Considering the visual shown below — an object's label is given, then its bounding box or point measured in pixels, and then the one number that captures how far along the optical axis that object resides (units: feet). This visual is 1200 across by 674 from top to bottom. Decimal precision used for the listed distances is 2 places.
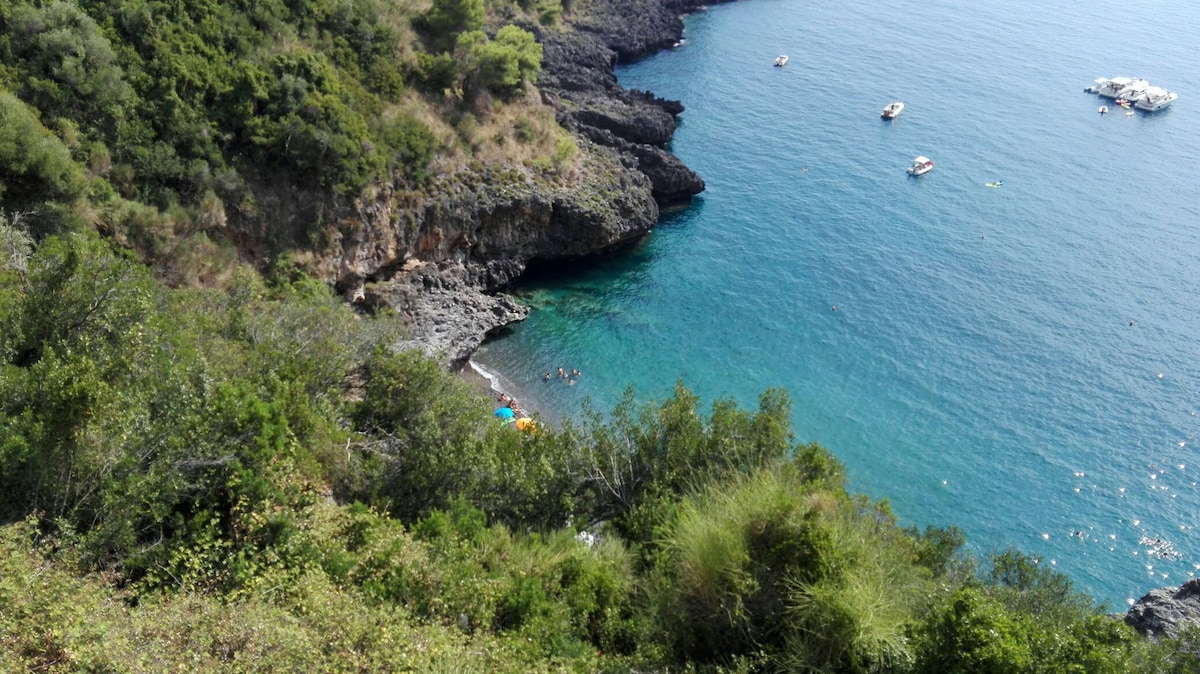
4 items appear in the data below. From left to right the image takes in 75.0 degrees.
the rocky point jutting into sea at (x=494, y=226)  148.36
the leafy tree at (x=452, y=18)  179.80
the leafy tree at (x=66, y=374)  57.26
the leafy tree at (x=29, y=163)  105.81
